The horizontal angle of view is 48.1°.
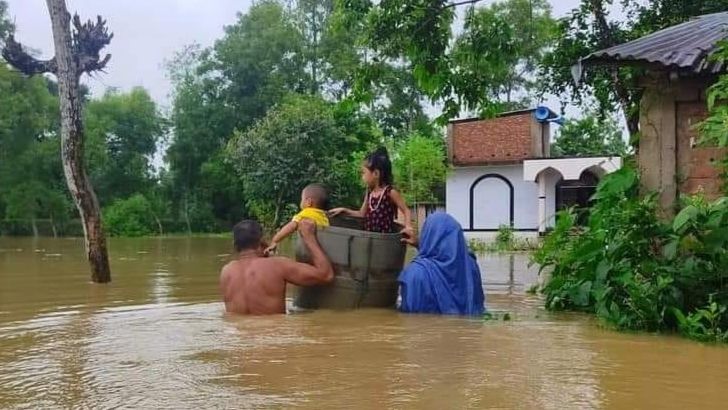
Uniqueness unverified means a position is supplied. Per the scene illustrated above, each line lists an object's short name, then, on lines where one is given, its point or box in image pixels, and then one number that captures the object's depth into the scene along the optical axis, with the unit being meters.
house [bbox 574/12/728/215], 7.18
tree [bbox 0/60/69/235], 35.88
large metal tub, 7.38
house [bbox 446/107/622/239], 26.69
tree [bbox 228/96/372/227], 29.94
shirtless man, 6.97
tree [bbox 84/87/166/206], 45.53
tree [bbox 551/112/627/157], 34.75
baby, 7.23
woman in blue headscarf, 7.34
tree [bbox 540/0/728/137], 13.91
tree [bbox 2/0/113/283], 10.65
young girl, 7.70
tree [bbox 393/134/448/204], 29.08
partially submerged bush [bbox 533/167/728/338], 5.87
